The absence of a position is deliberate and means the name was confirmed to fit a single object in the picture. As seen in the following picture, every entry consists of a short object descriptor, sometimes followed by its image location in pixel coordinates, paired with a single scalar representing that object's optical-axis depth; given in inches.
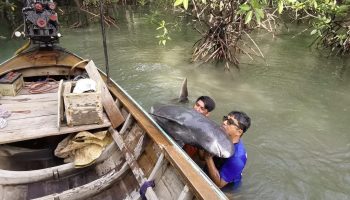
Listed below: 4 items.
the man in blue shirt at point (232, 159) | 143.2
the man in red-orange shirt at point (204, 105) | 172.6
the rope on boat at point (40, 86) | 188.7
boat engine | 217.9
